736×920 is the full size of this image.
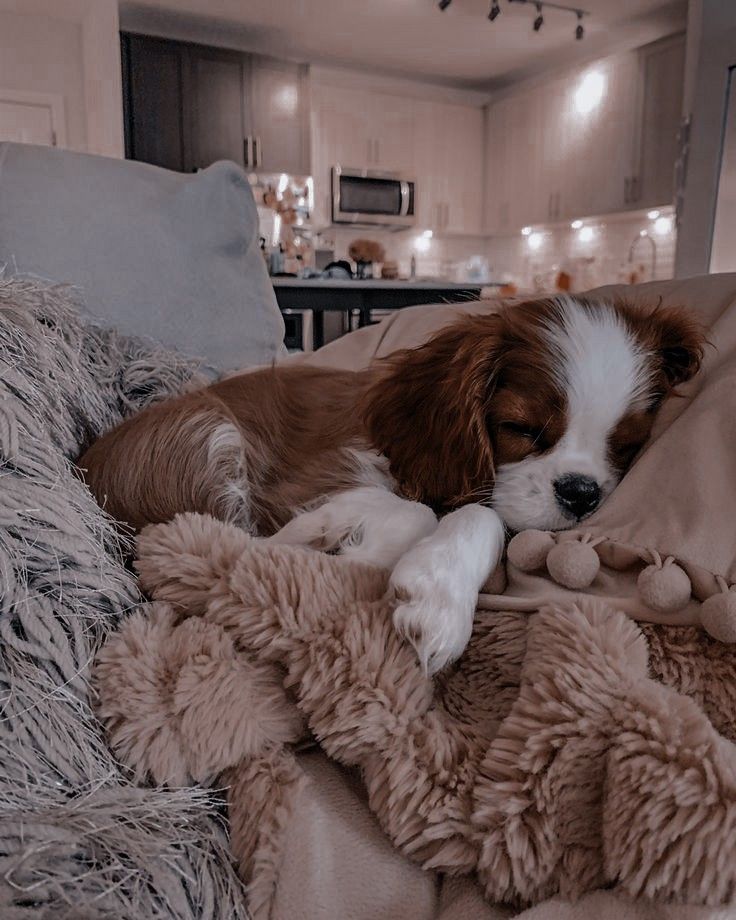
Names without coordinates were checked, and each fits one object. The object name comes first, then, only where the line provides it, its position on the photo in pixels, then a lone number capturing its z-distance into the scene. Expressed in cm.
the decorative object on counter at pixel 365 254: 641
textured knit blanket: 57
